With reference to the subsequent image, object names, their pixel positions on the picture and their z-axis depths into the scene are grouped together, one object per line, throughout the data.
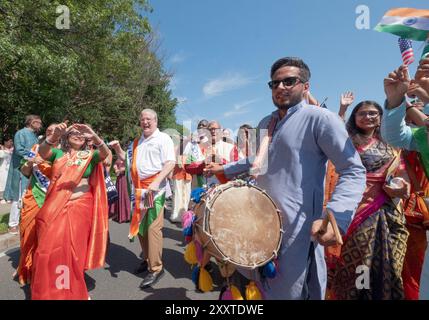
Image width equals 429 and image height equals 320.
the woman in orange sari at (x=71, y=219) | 2.85
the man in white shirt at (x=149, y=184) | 3.69
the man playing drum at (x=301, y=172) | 1.71
